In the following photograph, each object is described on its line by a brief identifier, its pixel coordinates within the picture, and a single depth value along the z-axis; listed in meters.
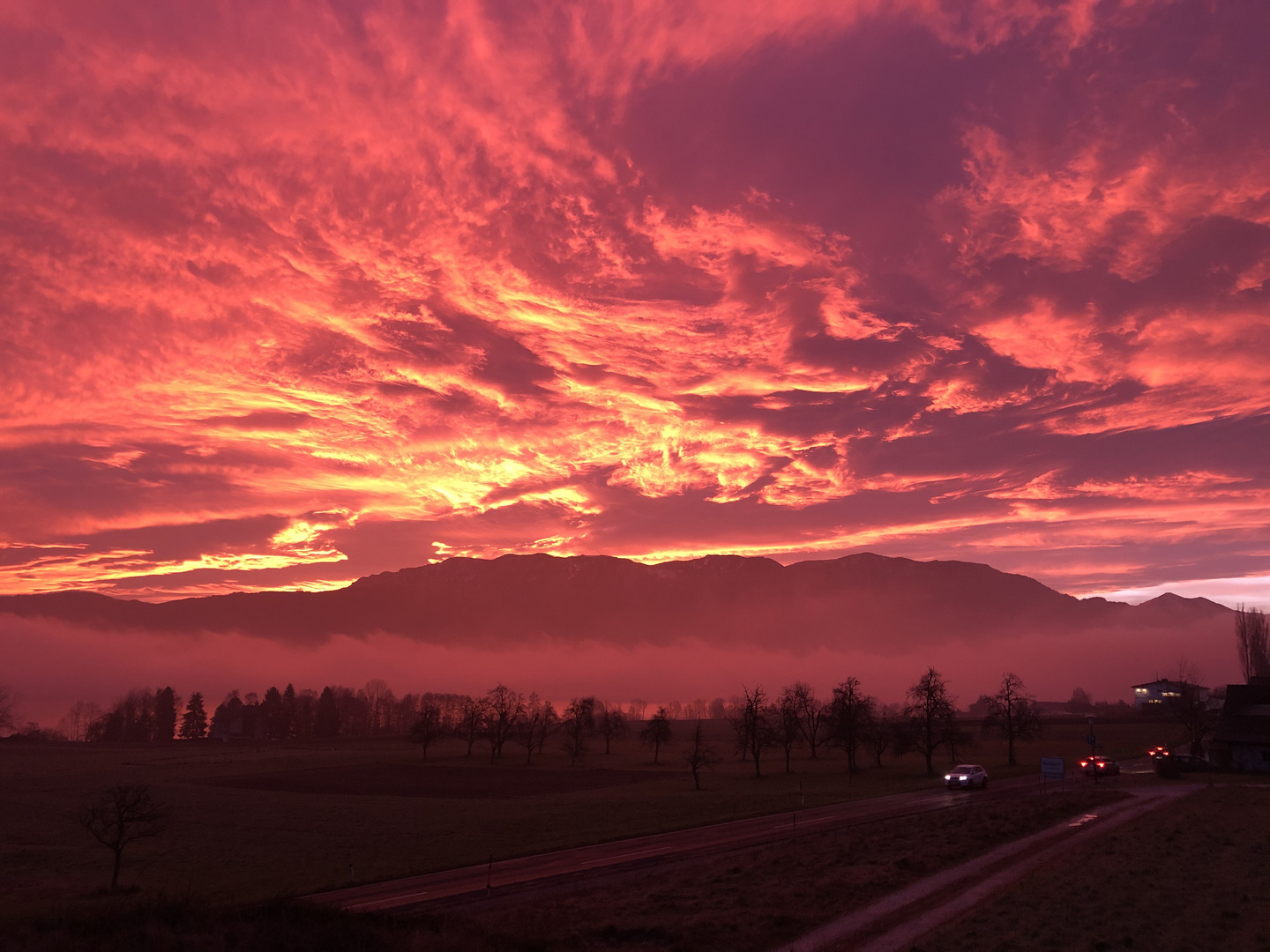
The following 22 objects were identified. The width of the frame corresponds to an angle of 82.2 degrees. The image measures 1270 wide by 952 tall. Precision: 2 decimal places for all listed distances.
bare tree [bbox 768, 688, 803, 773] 109.46
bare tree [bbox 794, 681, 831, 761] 118.94
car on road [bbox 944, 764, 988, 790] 65.28
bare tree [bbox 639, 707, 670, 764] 127.47
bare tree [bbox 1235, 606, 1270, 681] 169.00
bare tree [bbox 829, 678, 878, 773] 95.88
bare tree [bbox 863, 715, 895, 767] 99.19
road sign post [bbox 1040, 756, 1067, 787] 59.25
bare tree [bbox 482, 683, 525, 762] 136.12
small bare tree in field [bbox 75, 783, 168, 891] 45.94
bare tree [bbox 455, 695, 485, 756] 142.00
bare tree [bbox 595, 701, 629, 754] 152.12
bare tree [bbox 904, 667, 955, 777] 93.56
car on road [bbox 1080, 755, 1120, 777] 68.00
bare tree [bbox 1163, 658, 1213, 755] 101.46
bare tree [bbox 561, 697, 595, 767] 130.84
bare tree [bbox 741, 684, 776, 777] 103.04
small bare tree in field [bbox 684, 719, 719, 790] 85.51
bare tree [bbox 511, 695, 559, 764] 140.62
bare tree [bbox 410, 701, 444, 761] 140.50
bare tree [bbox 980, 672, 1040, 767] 98.00
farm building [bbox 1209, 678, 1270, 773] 75.19
